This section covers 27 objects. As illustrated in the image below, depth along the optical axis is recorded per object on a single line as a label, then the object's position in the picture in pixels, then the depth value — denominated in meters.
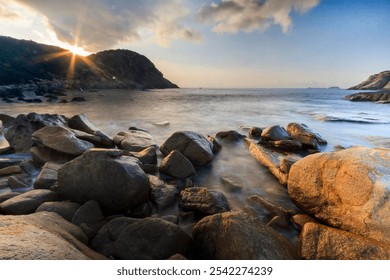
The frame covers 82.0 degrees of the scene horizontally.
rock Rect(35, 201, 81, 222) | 2.82
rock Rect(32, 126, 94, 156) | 4.71
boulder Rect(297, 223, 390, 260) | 2.20
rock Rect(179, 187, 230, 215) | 3.26
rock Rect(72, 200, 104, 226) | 2.79
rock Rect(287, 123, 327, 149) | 6.66
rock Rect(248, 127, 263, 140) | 8.40
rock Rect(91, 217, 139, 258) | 2.43
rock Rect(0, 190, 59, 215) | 2.86
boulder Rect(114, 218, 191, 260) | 2.30
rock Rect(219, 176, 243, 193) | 4.23
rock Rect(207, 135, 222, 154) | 6.36
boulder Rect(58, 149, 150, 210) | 3.09
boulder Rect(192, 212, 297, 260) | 2.13
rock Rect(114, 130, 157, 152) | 5.87
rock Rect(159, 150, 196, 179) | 4.48
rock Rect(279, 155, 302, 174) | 4.42
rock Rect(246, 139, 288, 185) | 4.52
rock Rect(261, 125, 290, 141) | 6.85
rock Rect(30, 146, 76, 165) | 4.67
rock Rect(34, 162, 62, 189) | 3.61
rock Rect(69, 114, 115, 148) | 6.04
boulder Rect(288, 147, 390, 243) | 2.38
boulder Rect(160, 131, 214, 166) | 5.18
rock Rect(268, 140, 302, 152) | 6.26
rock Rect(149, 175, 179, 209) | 3.51
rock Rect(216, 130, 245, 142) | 7.54
